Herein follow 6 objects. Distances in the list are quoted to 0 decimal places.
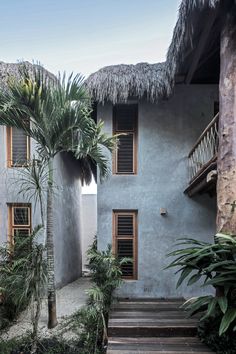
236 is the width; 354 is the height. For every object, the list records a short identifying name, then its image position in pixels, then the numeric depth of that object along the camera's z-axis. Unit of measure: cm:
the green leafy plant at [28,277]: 434
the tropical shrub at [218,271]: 380
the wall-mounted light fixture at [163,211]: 670
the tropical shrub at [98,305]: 456
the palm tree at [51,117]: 469
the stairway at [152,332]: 423
